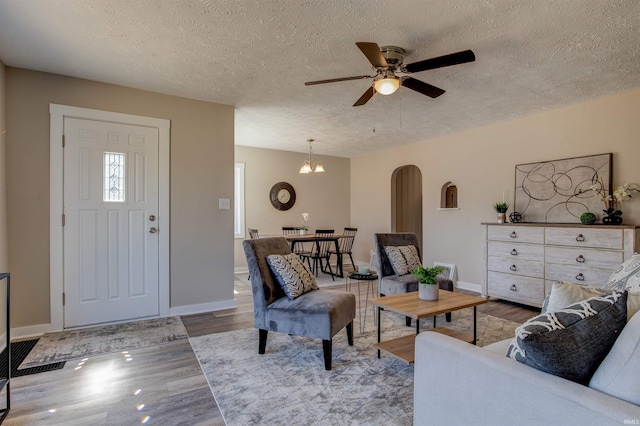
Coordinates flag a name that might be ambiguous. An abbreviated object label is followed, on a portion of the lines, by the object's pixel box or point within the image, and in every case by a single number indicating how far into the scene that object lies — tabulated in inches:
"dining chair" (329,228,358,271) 235.9
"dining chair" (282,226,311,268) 245.1
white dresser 130.9
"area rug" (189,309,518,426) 74.2
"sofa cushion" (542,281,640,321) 50.4
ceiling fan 85.4
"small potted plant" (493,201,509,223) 174.2
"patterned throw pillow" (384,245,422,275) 147.9
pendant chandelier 228.2
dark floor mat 93.9
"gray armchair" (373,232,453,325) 136.7
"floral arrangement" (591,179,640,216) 134.0
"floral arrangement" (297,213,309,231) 256.4
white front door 128.5
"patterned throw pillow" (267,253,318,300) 107.7
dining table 216.8
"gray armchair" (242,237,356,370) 97.0
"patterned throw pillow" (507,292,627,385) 38.8
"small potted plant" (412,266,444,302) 106.3
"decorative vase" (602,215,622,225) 135.0
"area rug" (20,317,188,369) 105.3
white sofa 35.4
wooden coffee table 92.9
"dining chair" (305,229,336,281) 227.3
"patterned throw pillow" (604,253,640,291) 63.4
